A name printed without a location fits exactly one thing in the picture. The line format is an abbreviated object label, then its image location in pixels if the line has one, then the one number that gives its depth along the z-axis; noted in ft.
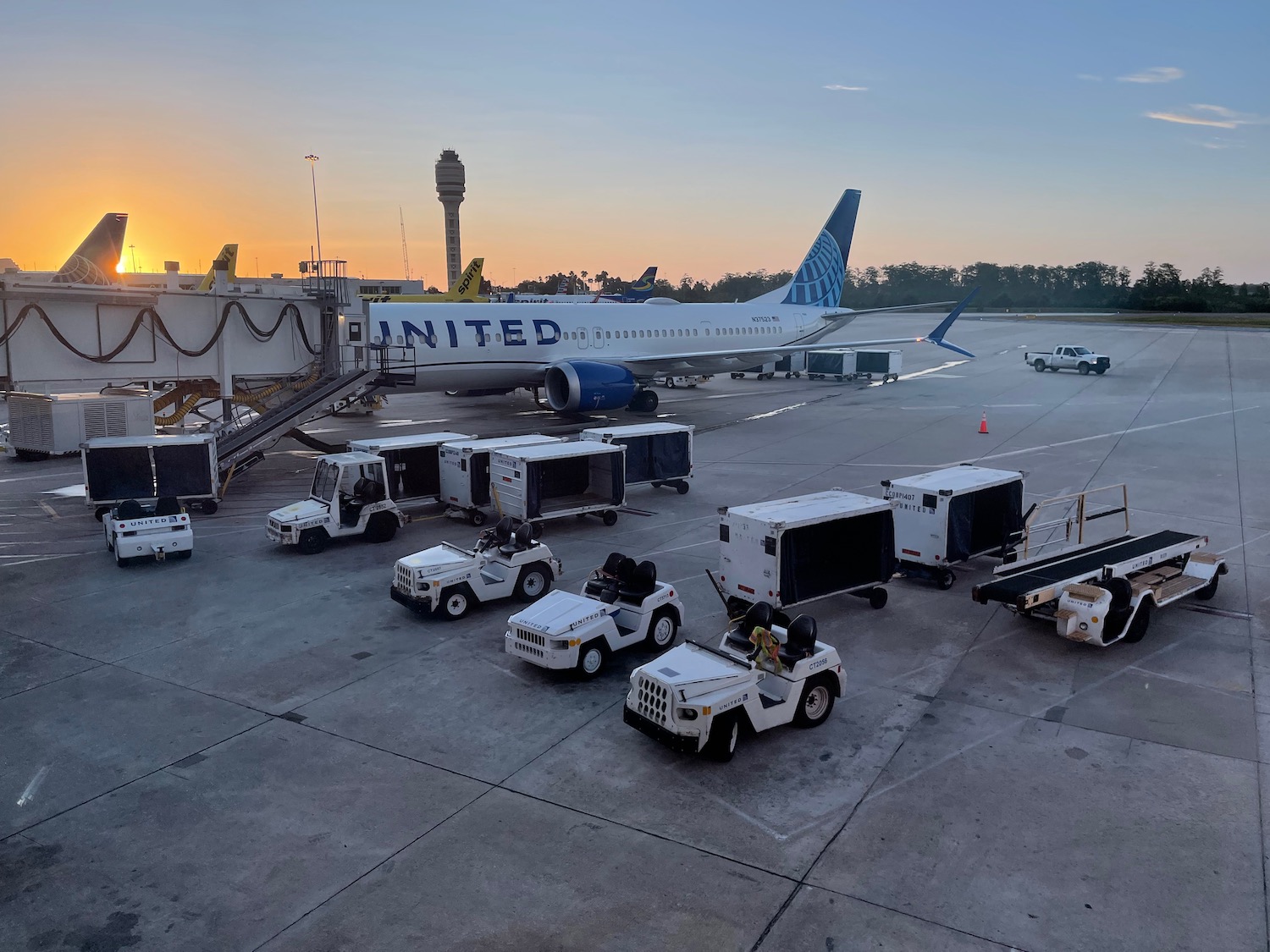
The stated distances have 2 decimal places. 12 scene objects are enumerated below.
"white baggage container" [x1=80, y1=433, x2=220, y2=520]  74.79
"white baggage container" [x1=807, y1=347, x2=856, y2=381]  191.52
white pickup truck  192.54
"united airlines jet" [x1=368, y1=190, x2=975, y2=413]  112.57
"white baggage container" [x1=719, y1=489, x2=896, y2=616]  49.26
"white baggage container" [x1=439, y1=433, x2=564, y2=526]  73.46
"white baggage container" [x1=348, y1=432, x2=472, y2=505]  75.05
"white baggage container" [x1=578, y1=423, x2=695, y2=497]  80.79
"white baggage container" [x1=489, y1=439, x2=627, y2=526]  69.26
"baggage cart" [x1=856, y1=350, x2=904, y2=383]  191.31
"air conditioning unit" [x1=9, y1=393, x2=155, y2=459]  100.12
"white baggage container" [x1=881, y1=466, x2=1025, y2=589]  56.85
